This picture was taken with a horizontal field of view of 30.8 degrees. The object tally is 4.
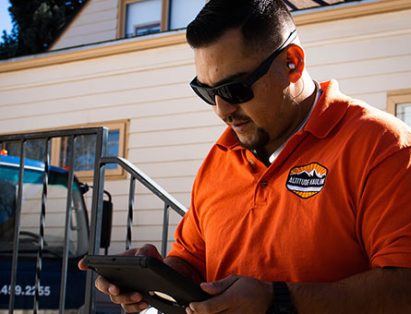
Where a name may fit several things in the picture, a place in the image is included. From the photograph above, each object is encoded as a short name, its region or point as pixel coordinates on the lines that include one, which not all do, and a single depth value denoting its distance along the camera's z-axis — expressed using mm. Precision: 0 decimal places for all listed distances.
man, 1821
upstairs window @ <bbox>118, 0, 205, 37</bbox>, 10125
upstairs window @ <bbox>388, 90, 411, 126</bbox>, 7023
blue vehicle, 5395
